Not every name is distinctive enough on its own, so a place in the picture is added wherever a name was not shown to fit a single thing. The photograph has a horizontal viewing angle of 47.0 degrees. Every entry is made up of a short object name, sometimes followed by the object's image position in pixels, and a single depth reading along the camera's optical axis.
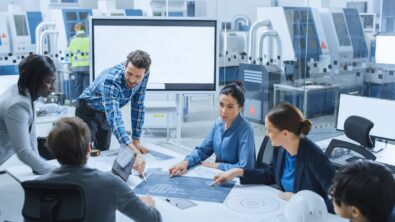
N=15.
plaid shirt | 2.93
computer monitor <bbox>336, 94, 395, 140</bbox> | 3.15
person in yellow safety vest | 7.30
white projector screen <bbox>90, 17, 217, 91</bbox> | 4.21
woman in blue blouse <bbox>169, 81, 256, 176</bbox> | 2.67
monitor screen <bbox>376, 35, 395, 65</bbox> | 4.12
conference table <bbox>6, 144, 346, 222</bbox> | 1.96
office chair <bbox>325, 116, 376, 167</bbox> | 2.81
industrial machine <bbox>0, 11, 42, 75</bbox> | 7.02
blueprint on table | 2.21
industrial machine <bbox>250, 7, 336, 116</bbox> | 5.90
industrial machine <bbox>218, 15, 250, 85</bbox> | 8.32
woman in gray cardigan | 2.36
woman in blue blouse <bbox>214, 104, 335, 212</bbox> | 2.13
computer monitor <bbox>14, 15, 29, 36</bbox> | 7.18
